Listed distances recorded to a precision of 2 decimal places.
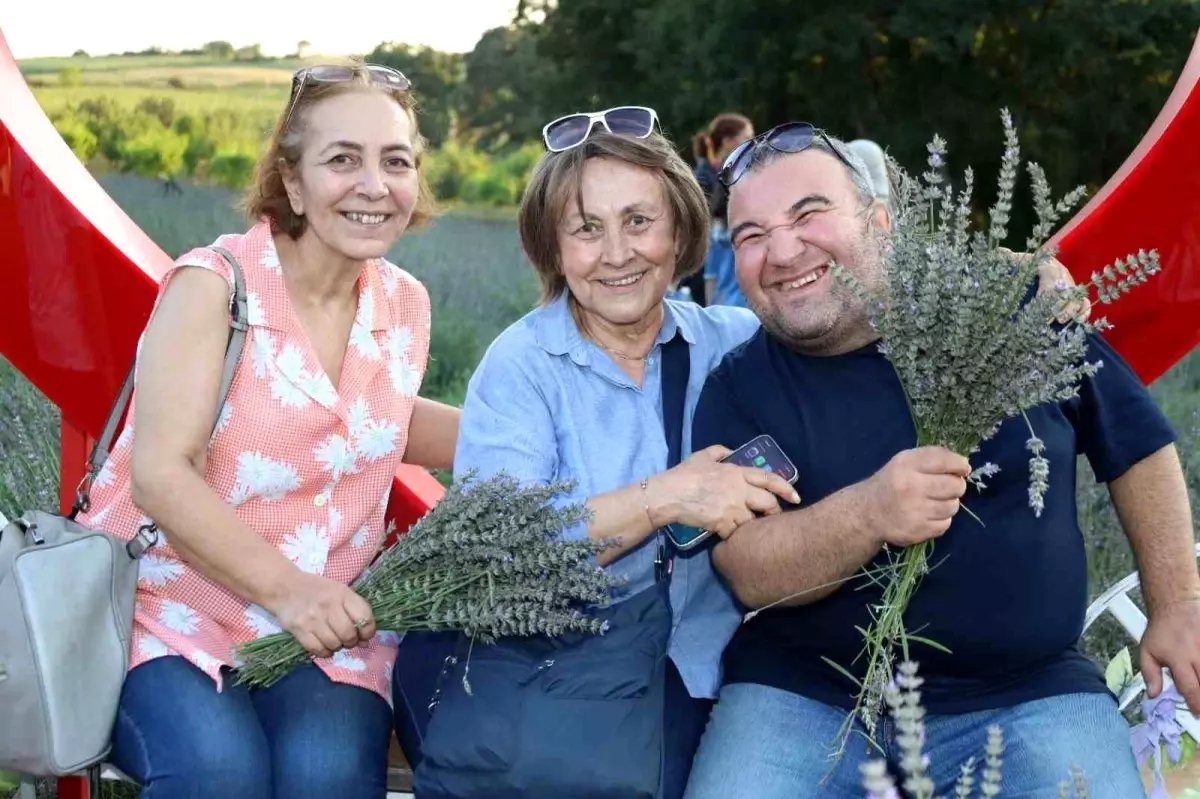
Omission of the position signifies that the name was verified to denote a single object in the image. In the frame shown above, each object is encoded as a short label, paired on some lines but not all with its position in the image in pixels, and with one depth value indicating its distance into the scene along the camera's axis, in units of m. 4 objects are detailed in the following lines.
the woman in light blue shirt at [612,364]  2.86
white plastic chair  3.25
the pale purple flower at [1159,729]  2.78
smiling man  2.64
